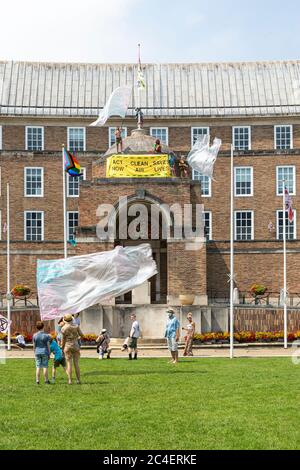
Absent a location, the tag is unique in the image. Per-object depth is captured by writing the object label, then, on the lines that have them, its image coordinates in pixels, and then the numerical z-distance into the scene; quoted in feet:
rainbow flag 138.00
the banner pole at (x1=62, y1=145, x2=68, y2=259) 132.28
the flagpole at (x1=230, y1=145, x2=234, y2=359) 112.00
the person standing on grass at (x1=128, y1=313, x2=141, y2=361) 108.78
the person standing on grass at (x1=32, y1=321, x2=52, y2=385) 78.18
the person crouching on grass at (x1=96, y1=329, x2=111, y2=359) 107.76
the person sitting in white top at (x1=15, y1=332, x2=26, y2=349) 126.93
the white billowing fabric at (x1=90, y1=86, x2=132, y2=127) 156.87
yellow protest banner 169.58
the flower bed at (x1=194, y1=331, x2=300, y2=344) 137.28
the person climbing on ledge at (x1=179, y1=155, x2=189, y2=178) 175.32
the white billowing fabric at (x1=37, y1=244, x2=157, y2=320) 82.99
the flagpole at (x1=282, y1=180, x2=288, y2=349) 133.49
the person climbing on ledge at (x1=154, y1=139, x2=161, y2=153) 173.53
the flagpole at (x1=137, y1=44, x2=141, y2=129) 228.26
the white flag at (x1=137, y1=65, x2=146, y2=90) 176.39
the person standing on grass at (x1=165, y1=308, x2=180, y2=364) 100.01
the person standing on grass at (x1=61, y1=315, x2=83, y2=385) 78.64
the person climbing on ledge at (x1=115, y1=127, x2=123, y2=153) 174.81
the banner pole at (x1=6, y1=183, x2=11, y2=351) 126.72
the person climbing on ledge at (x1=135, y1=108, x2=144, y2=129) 189.63
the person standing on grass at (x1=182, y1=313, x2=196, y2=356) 112.16
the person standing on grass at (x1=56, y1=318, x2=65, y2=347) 87.56
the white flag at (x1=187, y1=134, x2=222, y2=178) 142.92
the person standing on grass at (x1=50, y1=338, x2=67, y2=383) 81.51
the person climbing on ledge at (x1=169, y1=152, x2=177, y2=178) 173.21
